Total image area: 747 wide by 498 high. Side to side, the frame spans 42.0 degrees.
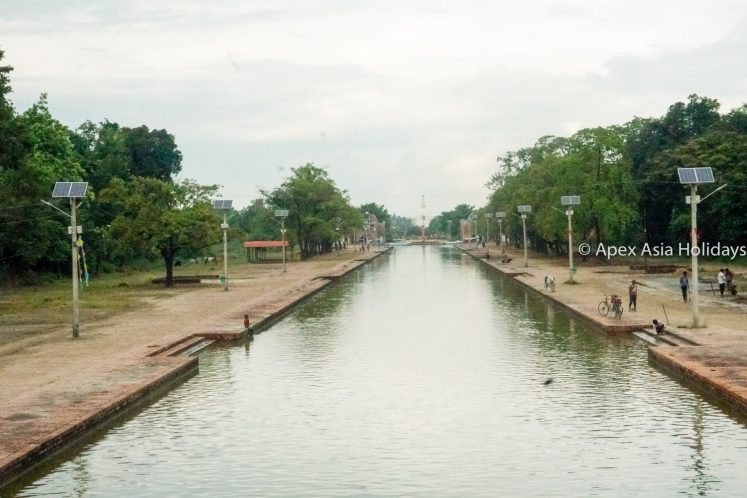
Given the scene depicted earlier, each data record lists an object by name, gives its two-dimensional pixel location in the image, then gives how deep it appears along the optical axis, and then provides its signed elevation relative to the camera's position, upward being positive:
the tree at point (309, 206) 103.69 +3.82
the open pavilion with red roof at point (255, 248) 99.75 -0.48
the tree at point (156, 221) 56.81 +1.43
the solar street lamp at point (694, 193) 29.86 +1.23
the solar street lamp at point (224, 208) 54.47 +2.05
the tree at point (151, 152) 105.62 +10.49
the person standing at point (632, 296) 37.56 -2.41
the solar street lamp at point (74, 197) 31.56 +1.72
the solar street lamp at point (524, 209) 75.31 +2.17
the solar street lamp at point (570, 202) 54.88 +1.95
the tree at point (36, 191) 52.25 +3.22
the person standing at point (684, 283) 41.22 -2.13
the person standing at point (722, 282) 42.94 -2.22
